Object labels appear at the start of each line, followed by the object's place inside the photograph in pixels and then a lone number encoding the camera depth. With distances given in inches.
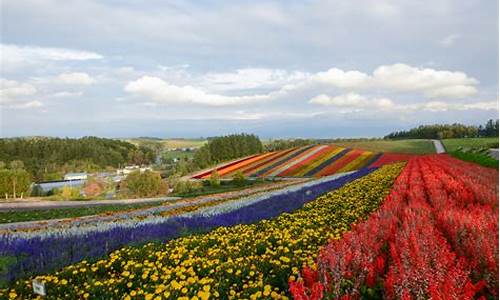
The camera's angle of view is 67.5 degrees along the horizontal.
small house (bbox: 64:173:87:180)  4276.6
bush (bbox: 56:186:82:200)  1712.8
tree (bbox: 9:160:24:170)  4184.1
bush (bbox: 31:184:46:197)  2538.4
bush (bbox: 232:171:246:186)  2090.8
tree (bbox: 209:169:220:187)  2140.7
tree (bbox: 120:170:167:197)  1914.4
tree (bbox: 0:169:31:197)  2006.2
